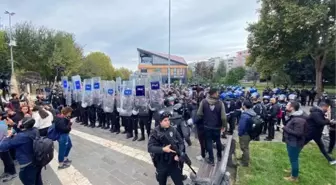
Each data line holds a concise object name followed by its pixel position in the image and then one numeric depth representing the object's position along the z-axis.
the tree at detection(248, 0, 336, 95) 17.83
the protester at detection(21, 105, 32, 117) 5.45
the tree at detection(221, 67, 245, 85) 33.11
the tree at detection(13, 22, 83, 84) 28.41
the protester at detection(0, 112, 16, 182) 4.75
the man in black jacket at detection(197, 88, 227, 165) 4.85
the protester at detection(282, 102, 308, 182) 4.16
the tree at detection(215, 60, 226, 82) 45.05
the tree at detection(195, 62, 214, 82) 45.90
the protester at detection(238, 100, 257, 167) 4.76
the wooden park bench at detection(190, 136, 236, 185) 2.96
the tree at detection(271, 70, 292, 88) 33.00
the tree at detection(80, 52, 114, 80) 44.66
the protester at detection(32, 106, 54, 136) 5.35
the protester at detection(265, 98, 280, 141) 7.57
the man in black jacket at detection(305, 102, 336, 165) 5.26
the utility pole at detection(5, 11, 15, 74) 24.66
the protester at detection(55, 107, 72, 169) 4.92
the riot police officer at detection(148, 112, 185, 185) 3.27
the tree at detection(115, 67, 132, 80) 73.47
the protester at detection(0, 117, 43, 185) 3.52
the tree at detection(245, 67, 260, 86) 59.61
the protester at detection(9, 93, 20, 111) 7.11
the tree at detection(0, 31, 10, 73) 28.11
